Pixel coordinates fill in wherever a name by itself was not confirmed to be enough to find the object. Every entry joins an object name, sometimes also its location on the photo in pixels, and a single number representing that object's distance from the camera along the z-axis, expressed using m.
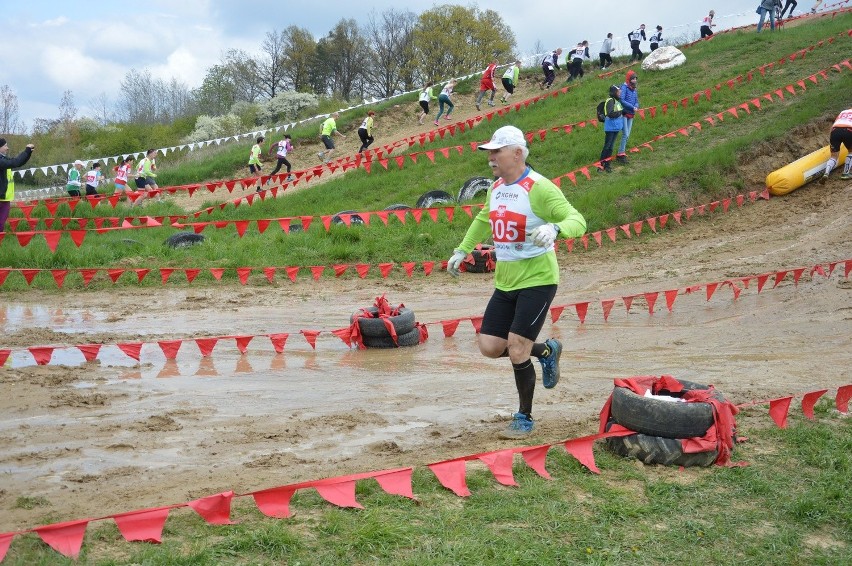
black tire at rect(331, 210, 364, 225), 18.15
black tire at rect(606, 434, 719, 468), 5.92
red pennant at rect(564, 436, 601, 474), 5.77
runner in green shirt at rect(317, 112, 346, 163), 27.41
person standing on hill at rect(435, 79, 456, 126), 29.77
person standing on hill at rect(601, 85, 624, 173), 19.52
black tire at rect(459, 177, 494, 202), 19.83
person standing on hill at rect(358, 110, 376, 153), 26.42
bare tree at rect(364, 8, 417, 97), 64.25
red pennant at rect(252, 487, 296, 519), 4.75
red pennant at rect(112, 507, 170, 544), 4.41
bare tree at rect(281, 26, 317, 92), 65.69
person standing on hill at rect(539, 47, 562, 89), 32.75
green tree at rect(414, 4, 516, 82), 62.88
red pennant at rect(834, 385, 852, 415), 7.08
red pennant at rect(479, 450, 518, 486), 5.49
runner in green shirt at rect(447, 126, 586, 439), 6.30
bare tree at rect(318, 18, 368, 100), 65.50
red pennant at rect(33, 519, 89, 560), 4.21
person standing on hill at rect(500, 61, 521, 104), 30.78
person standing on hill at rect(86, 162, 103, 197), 25.98
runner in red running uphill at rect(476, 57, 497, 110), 30.67
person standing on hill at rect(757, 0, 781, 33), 32.28
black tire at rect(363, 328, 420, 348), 10.02
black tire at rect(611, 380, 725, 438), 5.90
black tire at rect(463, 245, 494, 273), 15.42
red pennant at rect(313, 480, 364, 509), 4.93
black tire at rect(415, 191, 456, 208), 20.05
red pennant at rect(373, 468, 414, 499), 5.14
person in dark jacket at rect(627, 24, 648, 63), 33.62
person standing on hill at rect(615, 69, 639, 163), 19.84
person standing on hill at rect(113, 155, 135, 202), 24.48
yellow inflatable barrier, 17.92
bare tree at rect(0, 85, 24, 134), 55.22
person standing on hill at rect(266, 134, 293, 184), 26.14
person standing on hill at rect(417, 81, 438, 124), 31.18
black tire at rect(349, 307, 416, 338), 9.99
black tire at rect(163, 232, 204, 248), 16.75
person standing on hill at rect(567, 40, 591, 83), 31.67
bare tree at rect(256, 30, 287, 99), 65.94
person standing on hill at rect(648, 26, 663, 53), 36.21
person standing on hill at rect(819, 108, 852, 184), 16.73
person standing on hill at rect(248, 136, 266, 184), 27.28
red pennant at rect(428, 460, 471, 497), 5.27
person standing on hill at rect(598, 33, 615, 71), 33.69
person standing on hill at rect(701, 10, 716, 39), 35.09
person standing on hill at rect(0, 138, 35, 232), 14.40
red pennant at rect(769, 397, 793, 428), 6.73
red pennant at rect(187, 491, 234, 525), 4.65
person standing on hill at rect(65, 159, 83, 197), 25.74
